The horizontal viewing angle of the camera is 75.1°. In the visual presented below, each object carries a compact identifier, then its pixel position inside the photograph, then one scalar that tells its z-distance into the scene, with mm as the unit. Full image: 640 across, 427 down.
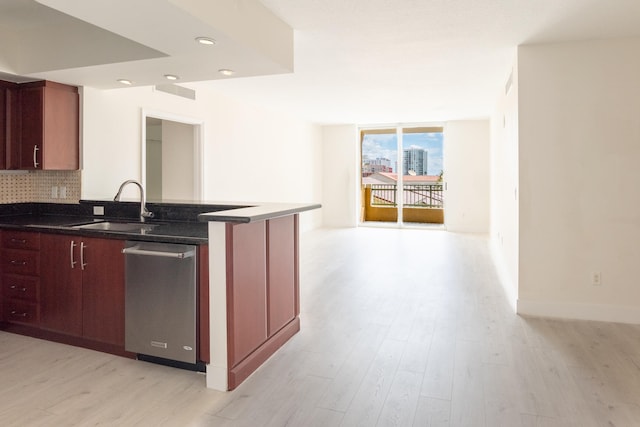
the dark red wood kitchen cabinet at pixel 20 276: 3123
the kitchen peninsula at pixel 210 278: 2406
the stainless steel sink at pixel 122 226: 3020
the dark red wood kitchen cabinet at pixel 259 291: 2416
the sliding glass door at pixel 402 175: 9805
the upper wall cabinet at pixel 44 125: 3625
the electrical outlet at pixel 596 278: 3617
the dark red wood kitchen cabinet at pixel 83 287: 2768
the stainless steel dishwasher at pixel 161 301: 2488
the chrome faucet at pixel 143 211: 3512
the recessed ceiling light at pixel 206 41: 2672
